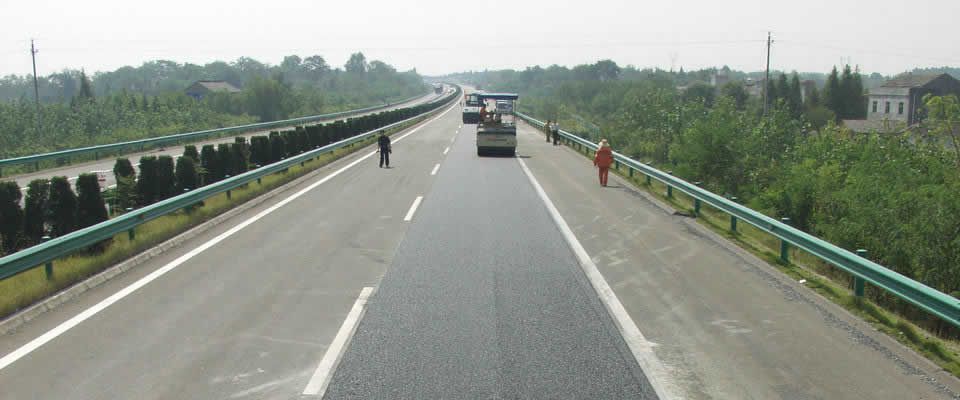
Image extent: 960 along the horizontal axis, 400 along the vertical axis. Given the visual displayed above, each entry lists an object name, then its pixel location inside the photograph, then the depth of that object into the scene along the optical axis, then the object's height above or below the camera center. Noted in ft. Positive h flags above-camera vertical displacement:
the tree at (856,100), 369.09 -1.56
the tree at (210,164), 63.46 -5.61
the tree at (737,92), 441.68 +3.11
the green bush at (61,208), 40.19 -5.90
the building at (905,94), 294.25 +1.08
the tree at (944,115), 115.24 -2.86
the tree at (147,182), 51.24 -5.72
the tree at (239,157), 67.00 -5.30
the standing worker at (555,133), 130.21 -6.22
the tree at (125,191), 50.39 -6.26
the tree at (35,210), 39.58 -5.87
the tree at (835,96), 369.50 +0.43
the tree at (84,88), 408.14 +6.11
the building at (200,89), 479.82 +6.37
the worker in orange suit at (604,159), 69.46 -5.73
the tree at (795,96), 380.13 +0.51
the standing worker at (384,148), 87.15 -5.78
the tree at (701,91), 490.36 +4.19
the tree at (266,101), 368.27 -1.28
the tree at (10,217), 38.22 -6.07
